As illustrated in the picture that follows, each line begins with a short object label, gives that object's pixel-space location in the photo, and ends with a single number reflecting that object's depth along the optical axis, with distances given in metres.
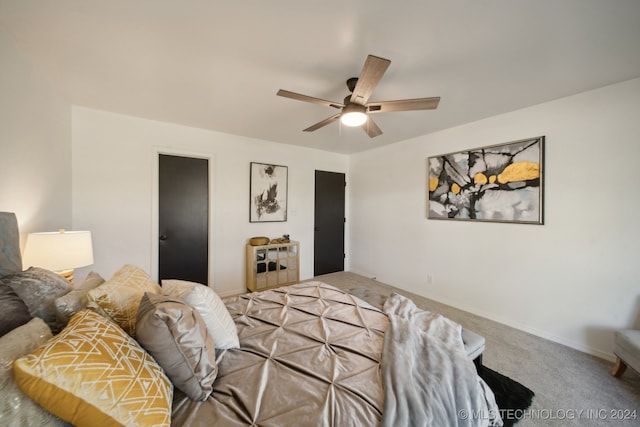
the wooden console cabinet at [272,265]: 3.65
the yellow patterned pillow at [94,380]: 0.65
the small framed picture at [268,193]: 3.86
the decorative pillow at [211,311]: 1.26
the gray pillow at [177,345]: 0.95
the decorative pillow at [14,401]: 0.60
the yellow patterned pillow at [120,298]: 1.13
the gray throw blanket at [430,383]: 0.97
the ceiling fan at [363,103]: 1.65
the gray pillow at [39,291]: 1.07
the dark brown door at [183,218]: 3.22
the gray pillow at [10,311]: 0.90
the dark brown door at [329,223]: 4.60
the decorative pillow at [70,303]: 1.07
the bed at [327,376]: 0.92
